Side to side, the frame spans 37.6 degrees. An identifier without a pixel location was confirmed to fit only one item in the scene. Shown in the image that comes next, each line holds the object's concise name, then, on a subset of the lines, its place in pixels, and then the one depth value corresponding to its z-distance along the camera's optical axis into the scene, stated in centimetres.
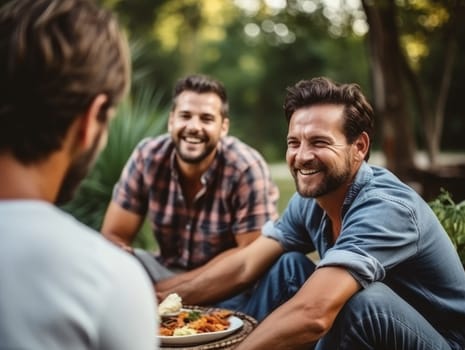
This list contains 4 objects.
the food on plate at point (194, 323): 253
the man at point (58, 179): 97
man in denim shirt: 232
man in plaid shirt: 393
